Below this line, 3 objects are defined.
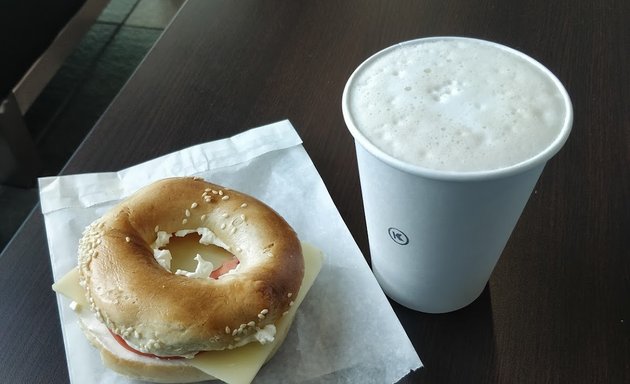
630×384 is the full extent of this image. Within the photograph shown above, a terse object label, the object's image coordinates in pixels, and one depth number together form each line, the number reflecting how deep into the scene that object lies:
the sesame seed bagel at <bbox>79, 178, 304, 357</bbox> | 0.59
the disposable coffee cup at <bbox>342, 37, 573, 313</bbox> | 0.49
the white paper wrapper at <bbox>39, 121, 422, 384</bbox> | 0.64
